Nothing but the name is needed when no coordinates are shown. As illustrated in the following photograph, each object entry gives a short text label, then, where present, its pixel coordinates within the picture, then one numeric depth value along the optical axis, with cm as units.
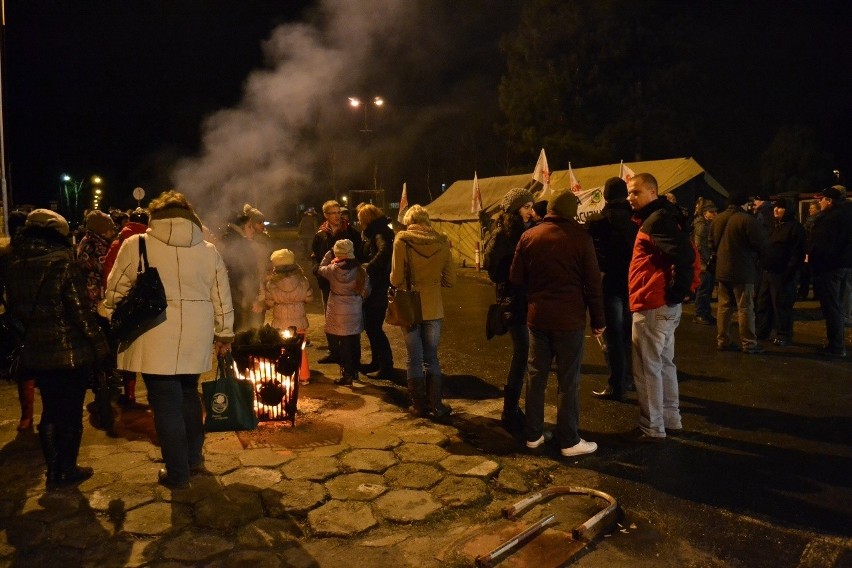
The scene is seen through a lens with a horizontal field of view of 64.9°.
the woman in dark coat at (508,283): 551
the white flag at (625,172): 1612
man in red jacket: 506
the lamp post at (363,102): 1494
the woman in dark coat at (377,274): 711
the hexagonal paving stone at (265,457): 480
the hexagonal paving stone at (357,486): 429
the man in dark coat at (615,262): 619
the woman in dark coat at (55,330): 428
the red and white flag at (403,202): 1886
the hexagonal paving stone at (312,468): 459
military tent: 1669
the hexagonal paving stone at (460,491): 423
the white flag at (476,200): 1930
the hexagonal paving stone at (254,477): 445
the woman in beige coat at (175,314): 414
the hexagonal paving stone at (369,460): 474
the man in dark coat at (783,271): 906
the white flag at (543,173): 1648
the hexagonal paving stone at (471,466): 466
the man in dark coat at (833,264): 816
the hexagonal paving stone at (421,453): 492
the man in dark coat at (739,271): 828
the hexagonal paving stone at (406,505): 403
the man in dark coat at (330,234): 802
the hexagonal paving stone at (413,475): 448
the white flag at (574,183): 1719
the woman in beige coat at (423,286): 576
